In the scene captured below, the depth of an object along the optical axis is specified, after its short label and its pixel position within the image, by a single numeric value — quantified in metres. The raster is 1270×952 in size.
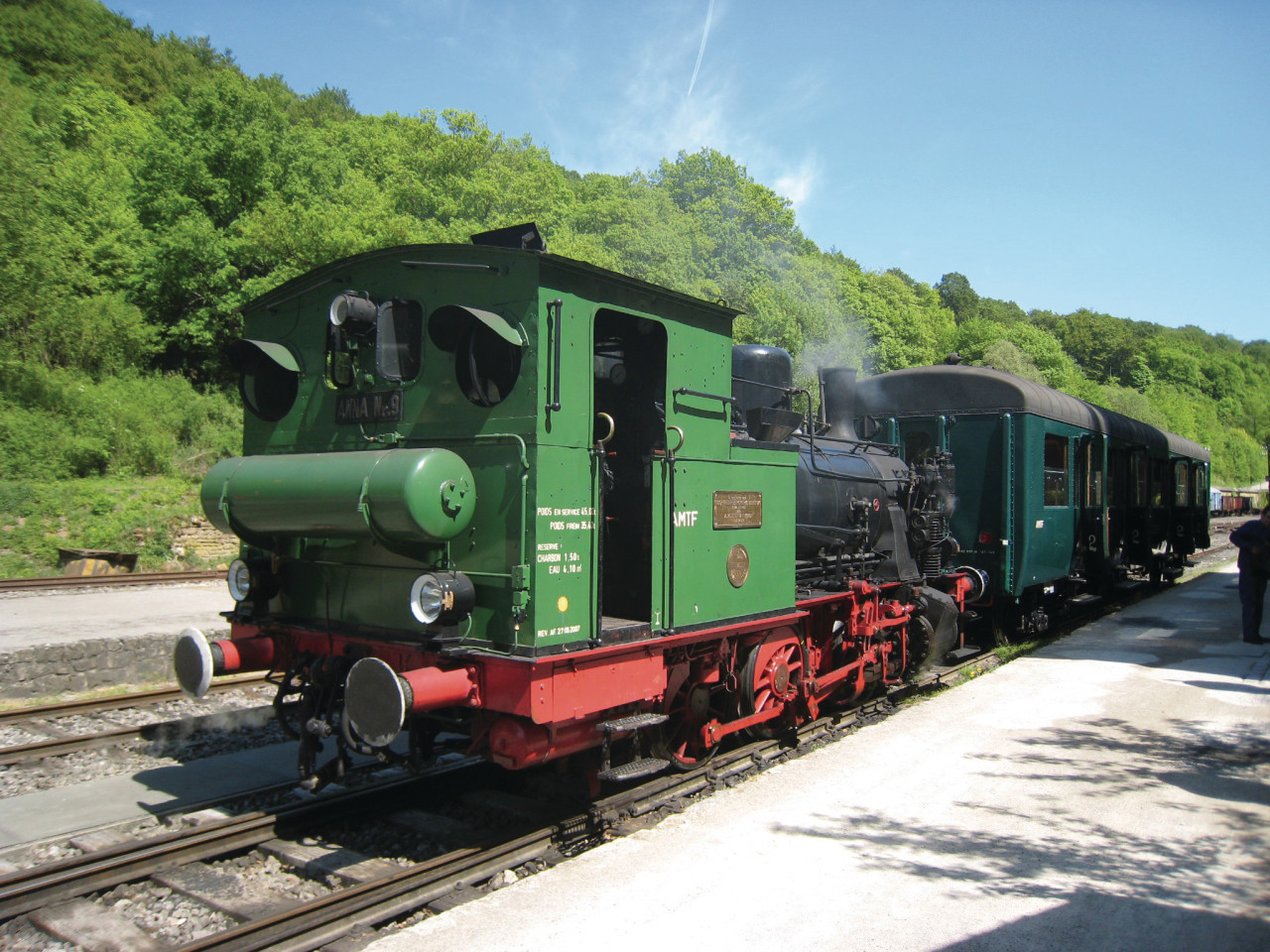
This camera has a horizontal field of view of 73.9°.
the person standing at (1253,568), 9.93
